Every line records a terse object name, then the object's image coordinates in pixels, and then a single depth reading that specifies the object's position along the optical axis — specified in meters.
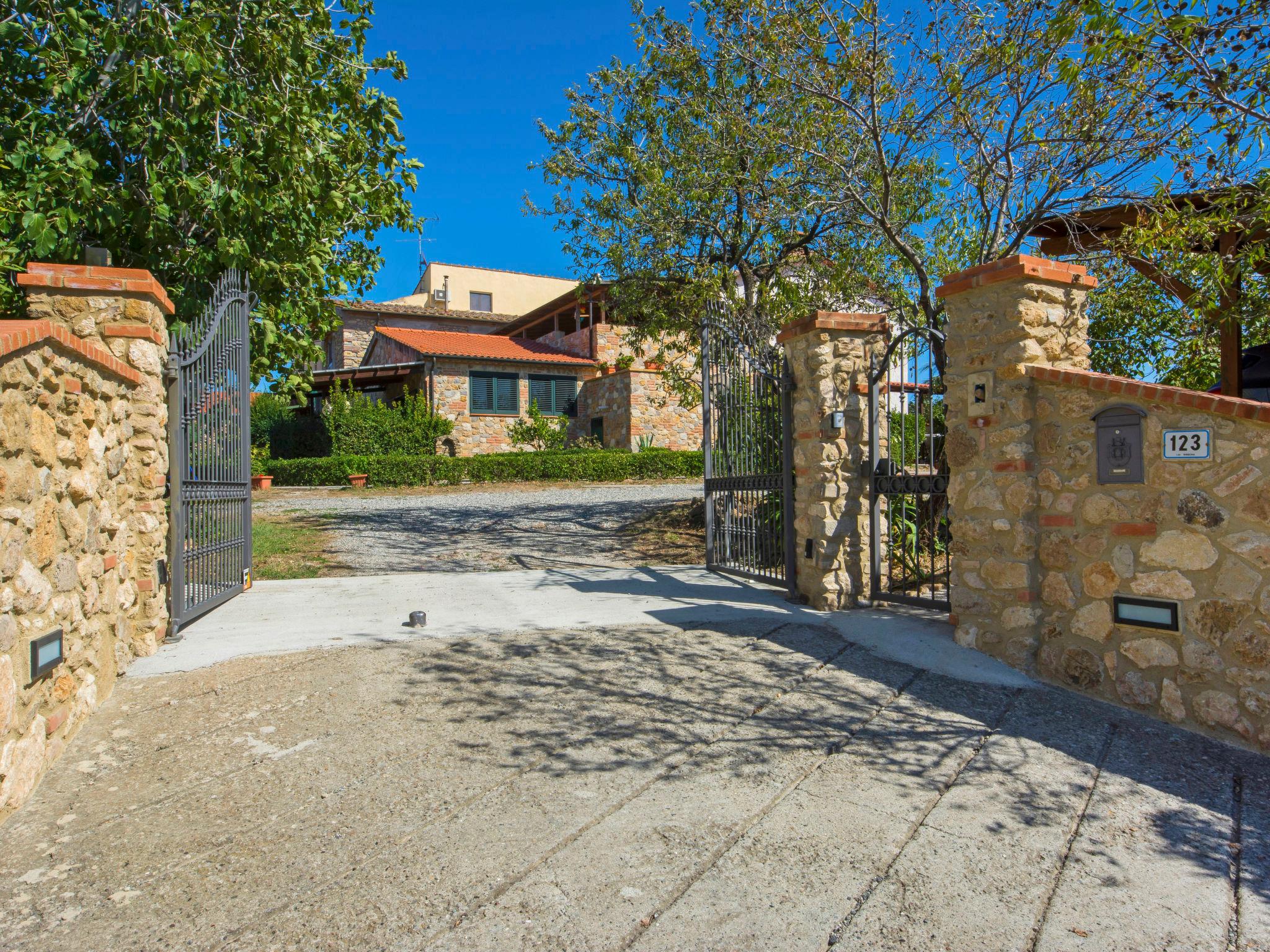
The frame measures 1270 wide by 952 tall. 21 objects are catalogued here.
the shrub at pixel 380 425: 22.14
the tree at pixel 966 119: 6.71
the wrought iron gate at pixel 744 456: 7.63
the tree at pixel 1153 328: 6.66
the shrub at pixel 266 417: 24.22
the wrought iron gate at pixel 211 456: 5.77
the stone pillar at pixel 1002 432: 4.89
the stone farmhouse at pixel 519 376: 24.34
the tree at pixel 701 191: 9.04
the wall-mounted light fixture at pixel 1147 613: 4.15
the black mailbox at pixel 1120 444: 4.33
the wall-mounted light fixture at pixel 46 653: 3.39
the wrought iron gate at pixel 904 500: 6.18
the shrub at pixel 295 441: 24.36
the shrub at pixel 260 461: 21.55
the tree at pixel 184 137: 6.95
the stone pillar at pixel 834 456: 6.40
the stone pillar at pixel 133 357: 5.04
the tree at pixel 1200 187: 5.18
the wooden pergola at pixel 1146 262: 6.24
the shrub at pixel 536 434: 24.23
